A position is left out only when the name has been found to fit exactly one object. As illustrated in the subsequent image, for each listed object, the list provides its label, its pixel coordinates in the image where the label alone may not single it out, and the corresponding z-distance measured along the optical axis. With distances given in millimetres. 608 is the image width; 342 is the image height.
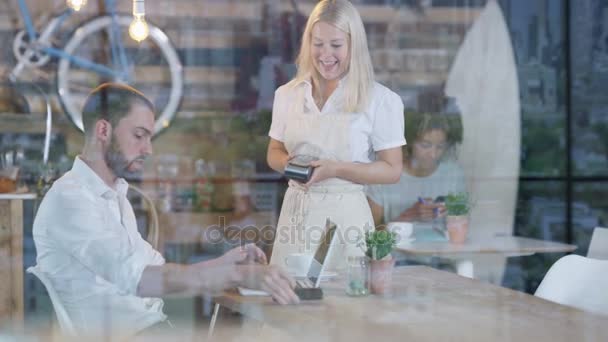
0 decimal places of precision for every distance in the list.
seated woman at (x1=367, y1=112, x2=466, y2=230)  4941
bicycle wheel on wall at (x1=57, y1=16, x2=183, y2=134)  4422
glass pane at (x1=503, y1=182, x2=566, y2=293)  5301
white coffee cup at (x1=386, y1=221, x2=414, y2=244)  4441
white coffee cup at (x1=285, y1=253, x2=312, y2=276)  2822
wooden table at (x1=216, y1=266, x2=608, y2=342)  2244
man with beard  2697
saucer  2874
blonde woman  3541
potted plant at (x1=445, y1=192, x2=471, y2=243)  4289
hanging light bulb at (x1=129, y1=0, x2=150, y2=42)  4516
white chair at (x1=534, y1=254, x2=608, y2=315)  2953
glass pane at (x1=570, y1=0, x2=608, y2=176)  5379
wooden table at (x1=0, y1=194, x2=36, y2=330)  3818
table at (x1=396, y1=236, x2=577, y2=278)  4184
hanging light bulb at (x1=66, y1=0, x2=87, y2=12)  4504
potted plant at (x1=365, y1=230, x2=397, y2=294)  2713
